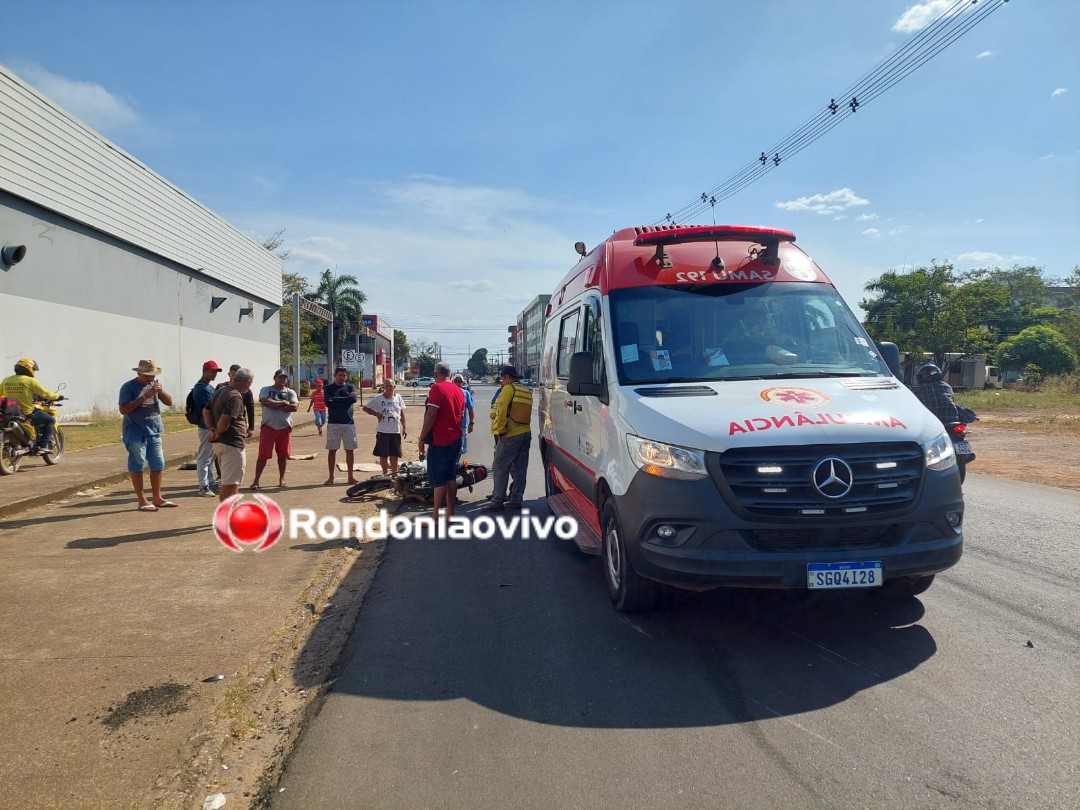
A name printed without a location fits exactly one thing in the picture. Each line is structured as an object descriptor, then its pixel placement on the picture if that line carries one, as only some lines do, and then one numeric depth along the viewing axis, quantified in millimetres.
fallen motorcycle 9836
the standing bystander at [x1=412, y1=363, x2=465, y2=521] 8008
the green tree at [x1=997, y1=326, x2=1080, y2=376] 45344
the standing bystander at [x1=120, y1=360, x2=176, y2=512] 8484
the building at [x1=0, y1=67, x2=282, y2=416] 17984
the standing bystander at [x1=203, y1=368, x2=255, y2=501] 8320
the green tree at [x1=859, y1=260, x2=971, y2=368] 41250
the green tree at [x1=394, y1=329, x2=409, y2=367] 128750
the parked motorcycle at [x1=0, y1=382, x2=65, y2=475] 11375
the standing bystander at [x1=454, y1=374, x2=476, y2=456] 13050
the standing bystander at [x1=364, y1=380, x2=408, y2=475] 10930
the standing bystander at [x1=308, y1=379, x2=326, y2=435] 19284
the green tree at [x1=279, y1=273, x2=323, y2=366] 48112
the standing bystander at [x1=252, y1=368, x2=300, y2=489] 10250
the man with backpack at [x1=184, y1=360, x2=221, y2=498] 9812
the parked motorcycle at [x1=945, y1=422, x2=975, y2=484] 8836
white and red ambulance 4305
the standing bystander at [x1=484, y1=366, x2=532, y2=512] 8984
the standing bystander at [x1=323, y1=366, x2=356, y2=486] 11023
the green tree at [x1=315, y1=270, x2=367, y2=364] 61625
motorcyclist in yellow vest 12031
